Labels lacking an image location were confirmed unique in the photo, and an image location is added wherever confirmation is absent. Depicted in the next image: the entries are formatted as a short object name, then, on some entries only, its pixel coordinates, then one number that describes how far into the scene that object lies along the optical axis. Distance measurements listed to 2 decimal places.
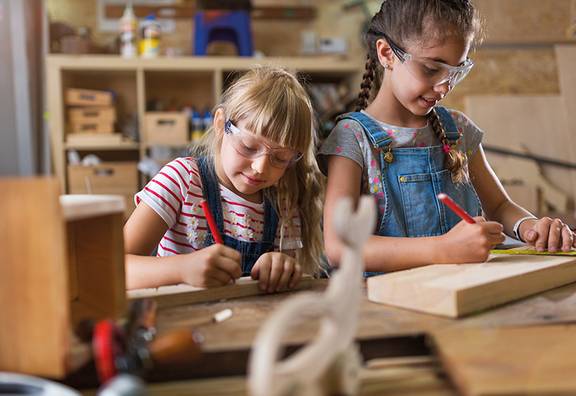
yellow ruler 1.26
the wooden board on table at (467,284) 0.92
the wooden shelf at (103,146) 3.79
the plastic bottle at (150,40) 3.93
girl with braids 1.40
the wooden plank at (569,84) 3.52
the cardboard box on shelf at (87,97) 3.84
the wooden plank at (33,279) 0.68
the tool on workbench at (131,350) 0.63
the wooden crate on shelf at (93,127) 3.86
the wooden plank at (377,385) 0.68
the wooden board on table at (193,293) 1.01
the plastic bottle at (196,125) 4.01
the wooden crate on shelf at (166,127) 3.90
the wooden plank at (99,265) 0.89
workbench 0.70
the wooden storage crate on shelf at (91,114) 3.85
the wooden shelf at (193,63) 3.75
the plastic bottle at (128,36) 3.92
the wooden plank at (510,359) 0.61
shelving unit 3.77
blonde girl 1.42
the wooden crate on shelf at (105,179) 3.76
